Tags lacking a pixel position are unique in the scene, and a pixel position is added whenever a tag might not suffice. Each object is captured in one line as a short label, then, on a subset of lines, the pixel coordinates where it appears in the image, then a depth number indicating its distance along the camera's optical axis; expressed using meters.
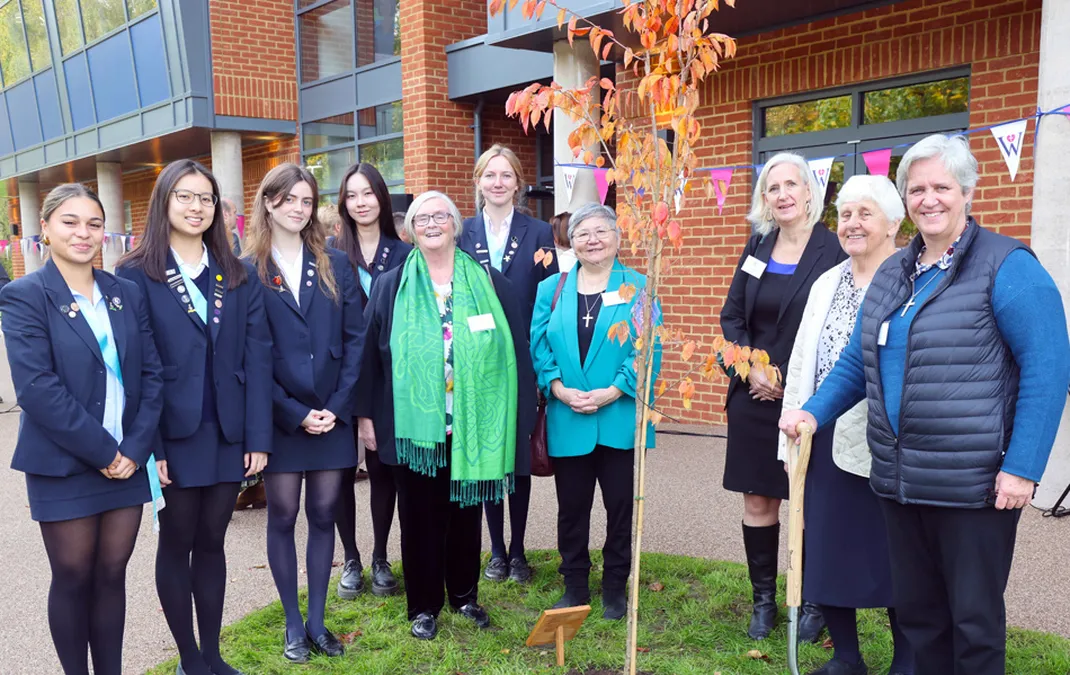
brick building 6.27
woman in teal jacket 3.88
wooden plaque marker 3.39
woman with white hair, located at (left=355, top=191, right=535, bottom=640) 3.73
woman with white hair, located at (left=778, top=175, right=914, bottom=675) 3.17
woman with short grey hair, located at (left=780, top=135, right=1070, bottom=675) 2.40
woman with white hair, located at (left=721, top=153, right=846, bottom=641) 3.63
